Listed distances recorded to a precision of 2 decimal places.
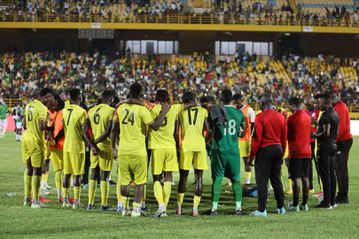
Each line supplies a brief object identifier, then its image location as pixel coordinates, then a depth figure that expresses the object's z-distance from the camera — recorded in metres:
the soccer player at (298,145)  13.86
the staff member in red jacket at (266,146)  13.16
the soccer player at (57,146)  14.84
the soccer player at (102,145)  13.55
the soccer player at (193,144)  13.34
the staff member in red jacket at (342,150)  15.36
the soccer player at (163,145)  13.05
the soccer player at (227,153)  13.42
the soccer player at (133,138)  12.50
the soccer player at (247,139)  17.94
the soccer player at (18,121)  35.81
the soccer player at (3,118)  36.50
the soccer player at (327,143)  14.44
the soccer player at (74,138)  13.78
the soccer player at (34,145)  13.94
